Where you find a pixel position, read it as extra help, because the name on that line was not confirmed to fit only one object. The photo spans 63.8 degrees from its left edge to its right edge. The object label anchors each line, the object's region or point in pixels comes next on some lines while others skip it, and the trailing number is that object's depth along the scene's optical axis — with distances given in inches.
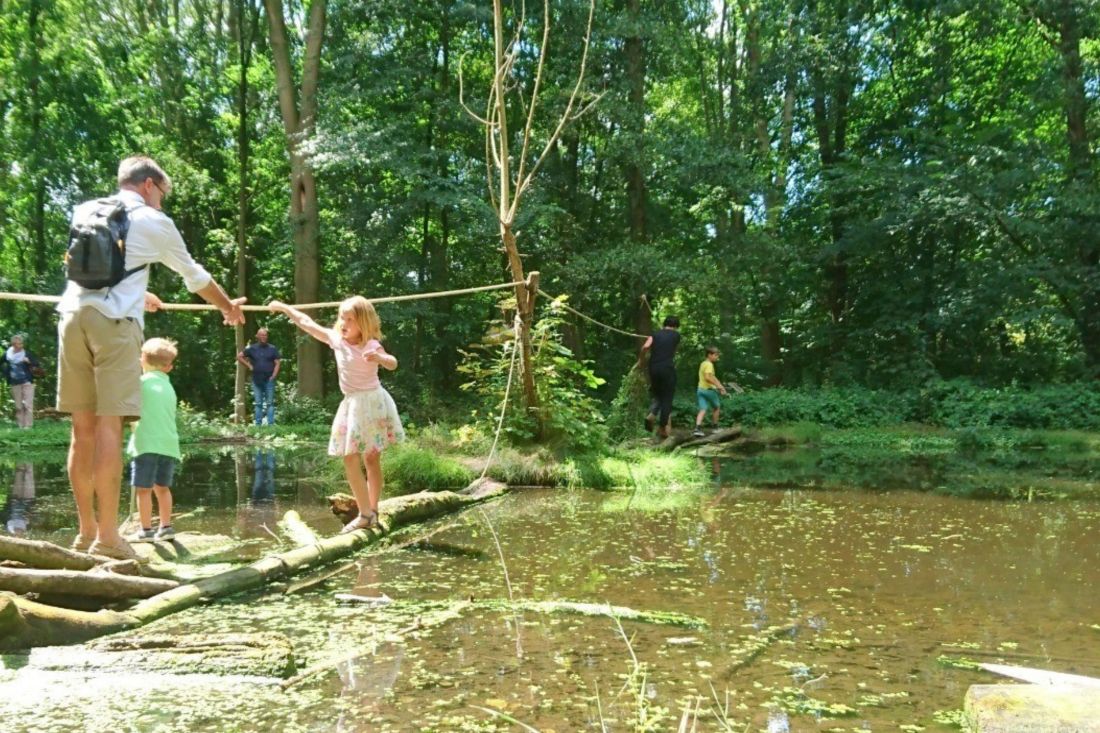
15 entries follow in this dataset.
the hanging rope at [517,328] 318.0
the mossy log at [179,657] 114.8
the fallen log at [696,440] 483.8
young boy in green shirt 203.9
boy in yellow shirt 564.4
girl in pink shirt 213.9
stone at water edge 92.0
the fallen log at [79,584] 134.4
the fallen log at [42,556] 142.0
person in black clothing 503.8
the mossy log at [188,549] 182.2
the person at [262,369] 649.6
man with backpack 154.9
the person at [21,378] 600.4
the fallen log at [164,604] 124.3
